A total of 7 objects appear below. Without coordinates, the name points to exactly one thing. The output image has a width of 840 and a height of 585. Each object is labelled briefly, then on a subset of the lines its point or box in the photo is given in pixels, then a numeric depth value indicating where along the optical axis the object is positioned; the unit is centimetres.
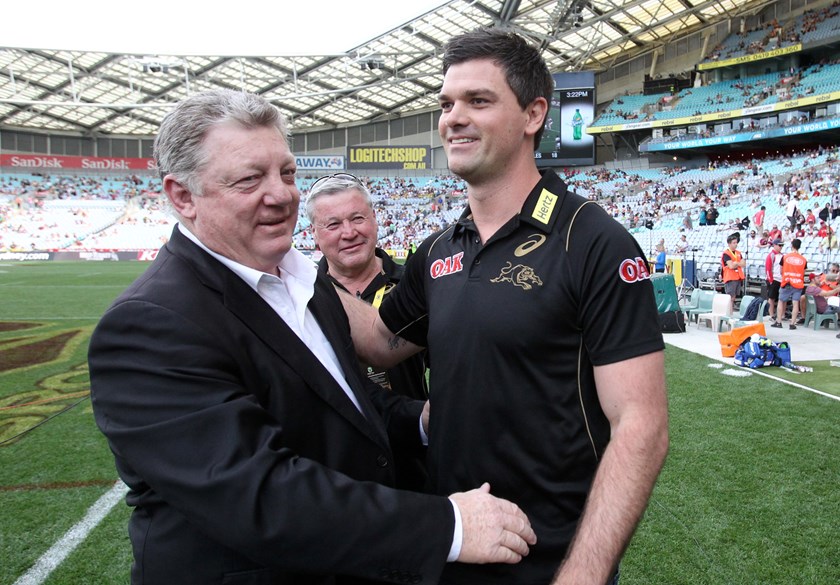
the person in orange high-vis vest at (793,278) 1207
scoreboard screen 3691
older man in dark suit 126
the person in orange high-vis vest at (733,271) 1357
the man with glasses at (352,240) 325
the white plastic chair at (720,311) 1243
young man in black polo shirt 155
